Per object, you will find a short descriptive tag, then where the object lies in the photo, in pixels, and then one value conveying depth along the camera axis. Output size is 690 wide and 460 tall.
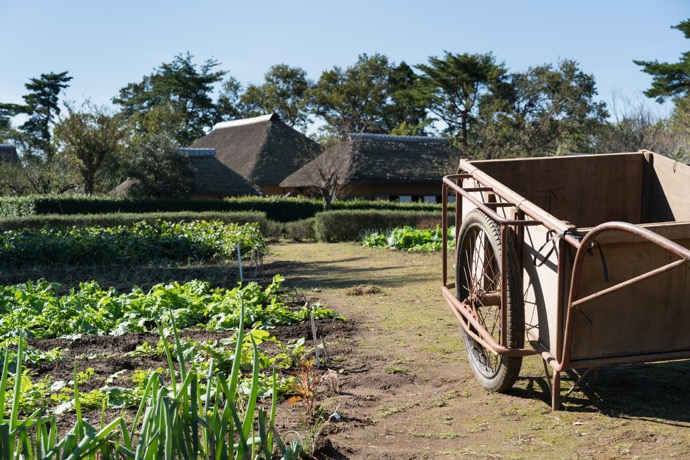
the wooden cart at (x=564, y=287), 3.63
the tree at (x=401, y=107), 50.91
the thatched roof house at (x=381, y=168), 35.62
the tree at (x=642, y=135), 24.55
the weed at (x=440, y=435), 3.63
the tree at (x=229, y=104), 58.53
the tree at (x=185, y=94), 56.97
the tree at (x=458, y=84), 46.03
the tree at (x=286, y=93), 54.44
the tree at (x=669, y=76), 32.25
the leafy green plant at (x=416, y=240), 15.66
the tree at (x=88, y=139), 30.53
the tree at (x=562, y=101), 42.16
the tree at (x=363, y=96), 50.53
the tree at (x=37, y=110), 59.41
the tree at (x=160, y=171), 29.06
